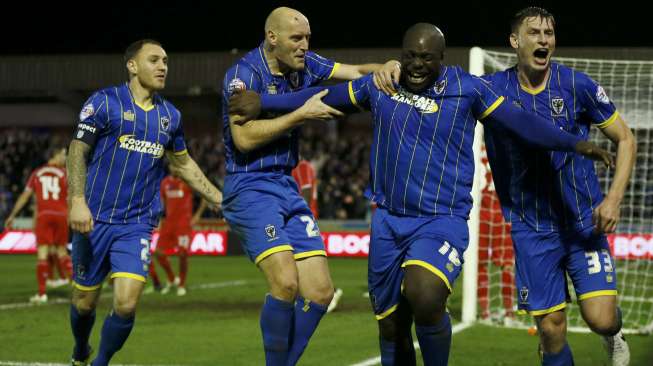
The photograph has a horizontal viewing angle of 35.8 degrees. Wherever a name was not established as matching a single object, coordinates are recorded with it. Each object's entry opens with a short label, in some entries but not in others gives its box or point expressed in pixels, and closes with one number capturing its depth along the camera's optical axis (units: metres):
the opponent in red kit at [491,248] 10.77
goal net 10.53
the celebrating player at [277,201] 5.50
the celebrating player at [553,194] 5.65
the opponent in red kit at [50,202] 14.53
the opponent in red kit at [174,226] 14.51
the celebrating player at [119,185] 6.54
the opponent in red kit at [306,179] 11.92
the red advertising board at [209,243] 24.31
